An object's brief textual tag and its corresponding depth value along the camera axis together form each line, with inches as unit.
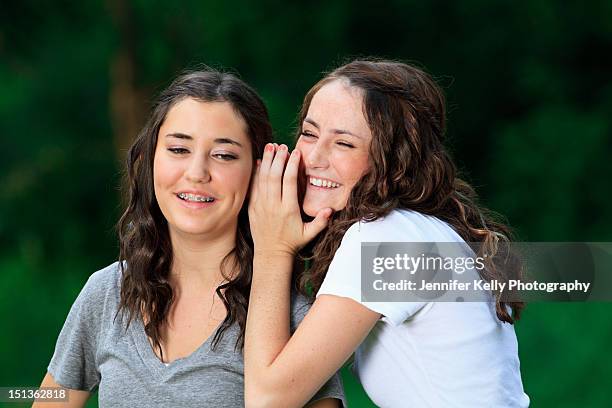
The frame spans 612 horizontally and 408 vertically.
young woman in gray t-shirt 130.8
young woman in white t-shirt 127.9
